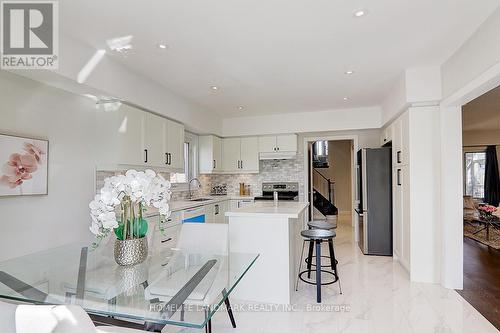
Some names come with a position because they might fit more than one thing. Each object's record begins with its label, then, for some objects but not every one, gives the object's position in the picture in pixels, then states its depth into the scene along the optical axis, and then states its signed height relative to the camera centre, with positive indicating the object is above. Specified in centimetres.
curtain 734 -23
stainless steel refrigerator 437 -47
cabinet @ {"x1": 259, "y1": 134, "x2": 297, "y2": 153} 559 +55
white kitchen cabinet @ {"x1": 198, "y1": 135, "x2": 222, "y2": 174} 548 +35
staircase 822 -103
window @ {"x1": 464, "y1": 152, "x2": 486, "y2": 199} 777 -10
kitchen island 279 -79
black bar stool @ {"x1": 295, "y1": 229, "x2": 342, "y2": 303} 280 -69
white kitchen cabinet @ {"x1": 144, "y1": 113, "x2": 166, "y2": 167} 357 +41
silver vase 178 -51
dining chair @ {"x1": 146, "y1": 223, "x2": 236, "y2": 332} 139 -62
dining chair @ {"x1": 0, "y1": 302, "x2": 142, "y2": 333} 91 -49
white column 306 -34
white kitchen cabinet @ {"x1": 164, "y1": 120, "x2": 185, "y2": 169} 400 +39
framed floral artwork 229 +6
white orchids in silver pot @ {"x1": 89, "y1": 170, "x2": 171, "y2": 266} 168 -23
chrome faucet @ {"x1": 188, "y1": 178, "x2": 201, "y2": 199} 527 -39
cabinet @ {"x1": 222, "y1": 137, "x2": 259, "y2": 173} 578 +34
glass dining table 129 -62
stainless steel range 581 -40
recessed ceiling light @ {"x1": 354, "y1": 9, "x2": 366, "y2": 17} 212 +119
